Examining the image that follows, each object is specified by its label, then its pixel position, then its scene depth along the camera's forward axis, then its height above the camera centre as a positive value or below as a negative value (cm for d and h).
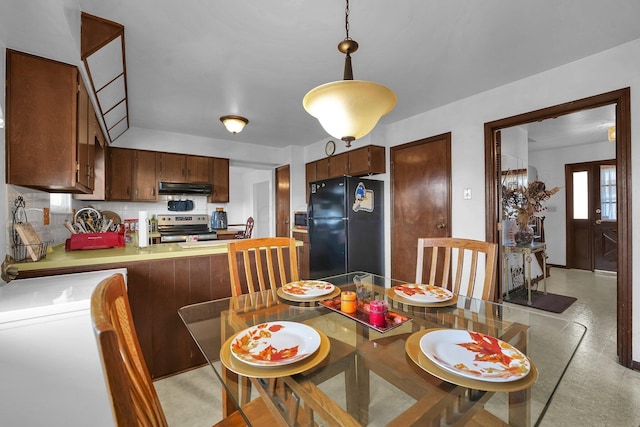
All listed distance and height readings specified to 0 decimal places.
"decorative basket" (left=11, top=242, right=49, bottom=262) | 158 -21
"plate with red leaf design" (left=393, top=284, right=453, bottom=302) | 135 -40
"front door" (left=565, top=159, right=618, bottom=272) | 477 -5
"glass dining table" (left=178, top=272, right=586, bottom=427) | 68 -44
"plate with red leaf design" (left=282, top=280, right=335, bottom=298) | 141 -39
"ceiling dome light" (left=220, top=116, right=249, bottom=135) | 339 +111
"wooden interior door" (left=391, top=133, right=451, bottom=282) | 313 +20
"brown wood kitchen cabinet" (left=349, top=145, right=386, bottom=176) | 371 +72
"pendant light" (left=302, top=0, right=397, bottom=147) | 111 +45
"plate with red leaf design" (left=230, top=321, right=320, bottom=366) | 80 -40
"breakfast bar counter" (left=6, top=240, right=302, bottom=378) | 178 -48
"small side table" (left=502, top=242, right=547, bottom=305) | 350 -50
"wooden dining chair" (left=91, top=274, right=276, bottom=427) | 42 -28
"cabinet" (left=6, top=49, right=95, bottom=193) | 155 +53
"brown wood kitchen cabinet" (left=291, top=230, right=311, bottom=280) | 377 -61
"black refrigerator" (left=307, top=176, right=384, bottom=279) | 359 -17
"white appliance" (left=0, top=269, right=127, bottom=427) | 113 -62
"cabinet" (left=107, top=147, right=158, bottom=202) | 385 +55
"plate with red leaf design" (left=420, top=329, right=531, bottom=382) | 73 -41
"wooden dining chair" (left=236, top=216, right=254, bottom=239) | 525 -35
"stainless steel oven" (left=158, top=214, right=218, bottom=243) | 432 -21
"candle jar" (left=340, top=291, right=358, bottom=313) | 122 -38
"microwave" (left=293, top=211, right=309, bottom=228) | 478 -9
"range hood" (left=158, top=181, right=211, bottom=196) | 415 +40
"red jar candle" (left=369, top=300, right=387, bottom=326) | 109 -38
